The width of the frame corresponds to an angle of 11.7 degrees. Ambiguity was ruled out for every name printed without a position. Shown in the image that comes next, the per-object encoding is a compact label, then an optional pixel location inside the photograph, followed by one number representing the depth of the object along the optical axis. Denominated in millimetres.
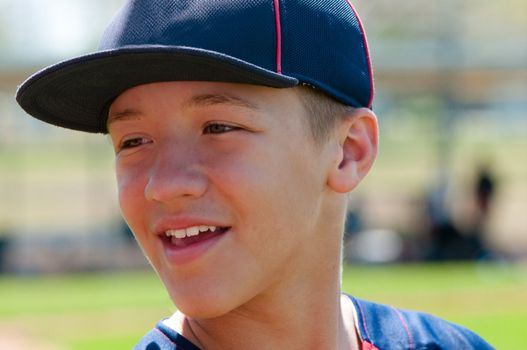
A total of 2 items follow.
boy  1441
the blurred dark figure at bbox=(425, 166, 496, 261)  12407
